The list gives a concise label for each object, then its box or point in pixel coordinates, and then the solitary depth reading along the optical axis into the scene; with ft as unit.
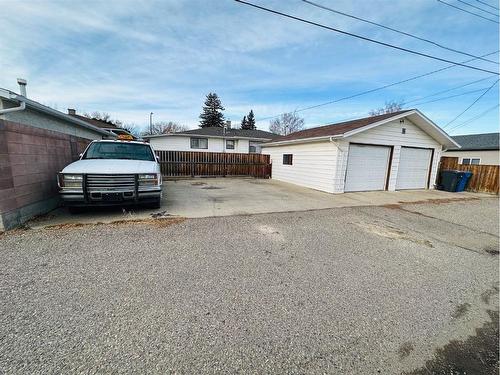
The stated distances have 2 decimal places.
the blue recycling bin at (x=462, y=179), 38.06
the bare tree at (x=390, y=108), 108.06
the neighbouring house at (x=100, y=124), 57.25
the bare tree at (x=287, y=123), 140.96
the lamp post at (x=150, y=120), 127.85
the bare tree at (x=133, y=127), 148.81
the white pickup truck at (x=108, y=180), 14.57
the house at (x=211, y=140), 65.55
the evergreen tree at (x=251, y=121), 156.87
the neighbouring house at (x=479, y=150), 55.72
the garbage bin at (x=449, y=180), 38.11
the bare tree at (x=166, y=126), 164.14
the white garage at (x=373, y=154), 31.60
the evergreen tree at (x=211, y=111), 148.97
